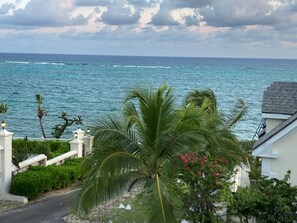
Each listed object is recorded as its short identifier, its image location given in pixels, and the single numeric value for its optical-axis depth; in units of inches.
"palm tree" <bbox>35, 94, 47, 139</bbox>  1216.2
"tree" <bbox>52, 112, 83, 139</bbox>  1150.3
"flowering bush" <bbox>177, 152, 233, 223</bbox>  388.8
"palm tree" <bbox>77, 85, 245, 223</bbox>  440.5
